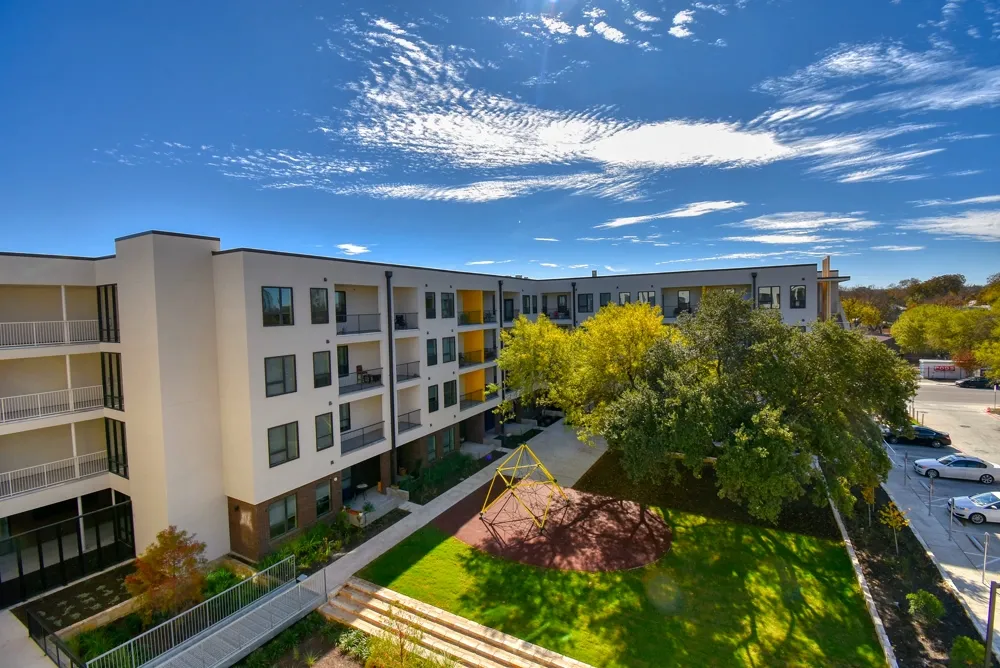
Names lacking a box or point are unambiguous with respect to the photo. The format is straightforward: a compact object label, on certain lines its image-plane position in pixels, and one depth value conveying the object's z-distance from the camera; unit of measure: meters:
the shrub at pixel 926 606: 13.06
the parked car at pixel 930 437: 28.47
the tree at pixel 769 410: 14.98
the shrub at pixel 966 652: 11.05
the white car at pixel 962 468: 23.47
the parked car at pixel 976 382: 46.83
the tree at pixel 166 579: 13.66
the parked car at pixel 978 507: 19.16
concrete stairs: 12.52
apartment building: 16.09
